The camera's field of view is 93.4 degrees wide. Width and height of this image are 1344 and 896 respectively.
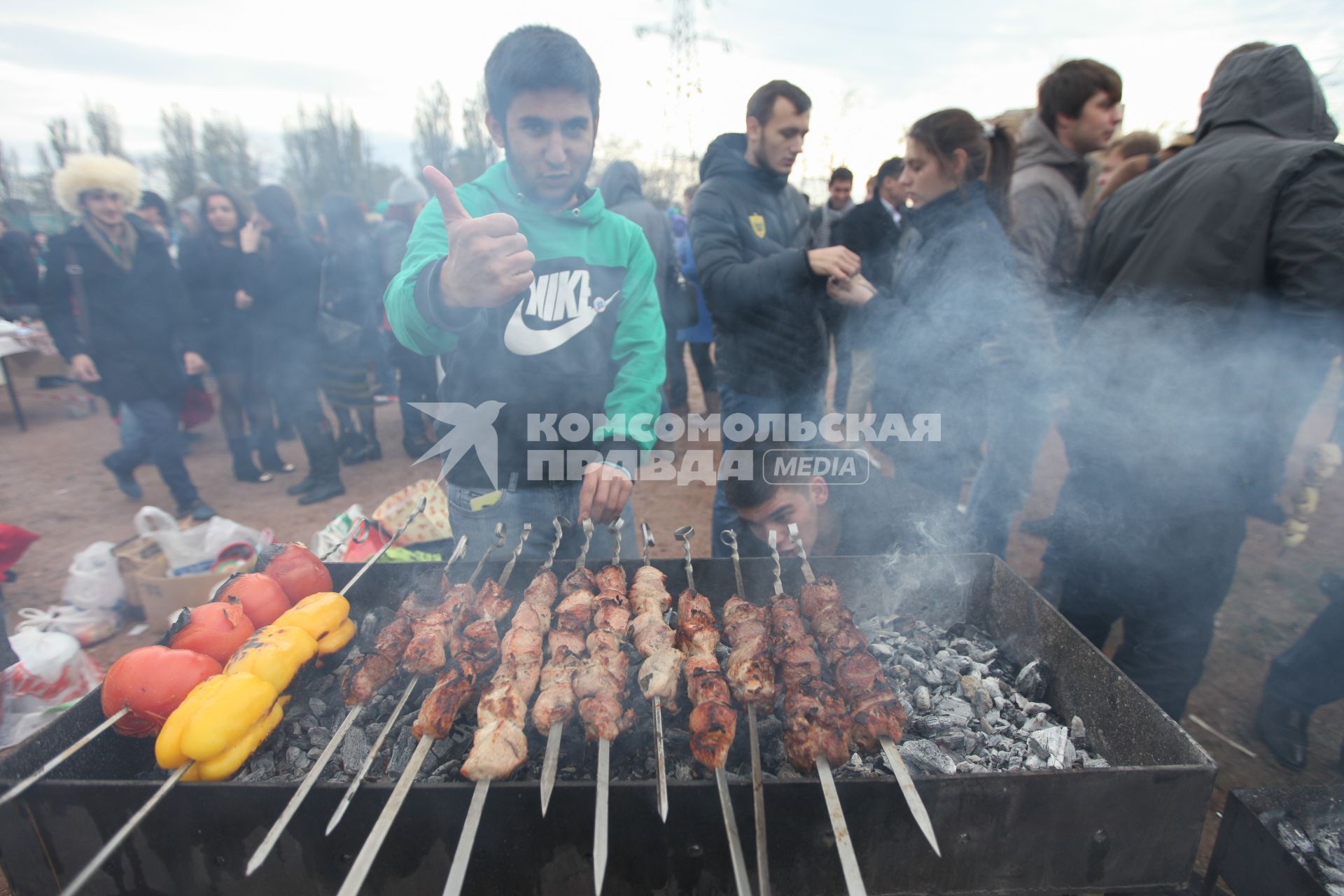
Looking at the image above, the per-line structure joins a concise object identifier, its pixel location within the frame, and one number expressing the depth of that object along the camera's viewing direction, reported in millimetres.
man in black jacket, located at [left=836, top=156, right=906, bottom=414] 4109
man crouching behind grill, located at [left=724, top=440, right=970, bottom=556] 2984
